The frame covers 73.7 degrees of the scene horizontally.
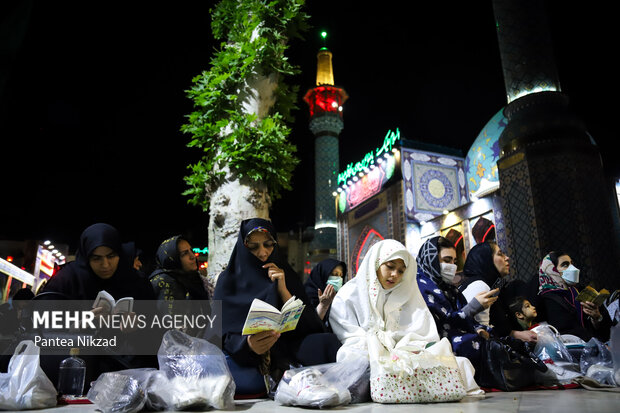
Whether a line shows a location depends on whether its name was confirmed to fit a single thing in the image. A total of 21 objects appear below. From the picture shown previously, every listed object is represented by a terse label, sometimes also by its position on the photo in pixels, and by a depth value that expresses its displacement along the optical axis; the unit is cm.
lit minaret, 1778
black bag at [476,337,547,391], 269
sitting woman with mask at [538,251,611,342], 387
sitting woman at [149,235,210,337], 320
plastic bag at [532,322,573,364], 314
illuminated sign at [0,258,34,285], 1262
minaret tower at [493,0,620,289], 573
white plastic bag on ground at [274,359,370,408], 194
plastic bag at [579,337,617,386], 286
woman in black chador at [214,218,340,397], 241
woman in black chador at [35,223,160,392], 260
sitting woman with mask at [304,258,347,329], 425
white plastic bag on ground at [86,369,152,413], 181
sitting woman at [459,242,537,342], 329
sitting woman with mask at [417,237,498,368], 282
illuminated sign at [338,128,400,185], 1332
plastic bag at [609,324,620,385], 271
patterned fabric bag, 212
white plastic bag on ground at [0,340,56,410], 192
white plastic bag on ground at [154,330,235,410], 188
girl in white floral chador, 214
